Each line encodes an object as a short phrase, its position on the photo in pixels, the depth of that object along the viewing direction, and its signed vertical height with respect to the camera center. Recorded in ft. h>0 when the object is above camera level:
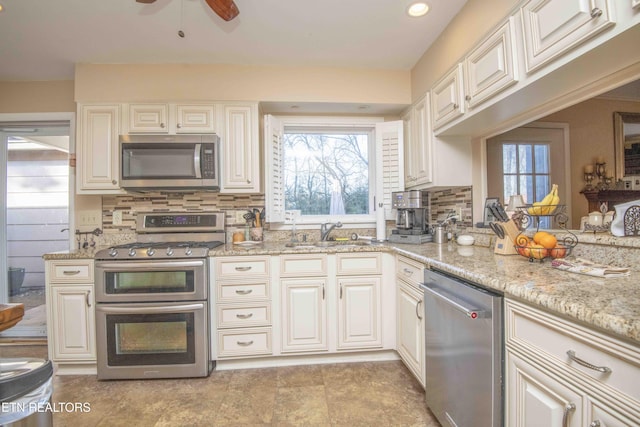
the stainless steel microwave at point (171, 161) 7.67 +1.48
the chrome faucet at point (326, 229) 8.65 -0.46
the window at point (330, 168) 9.47 +1.53
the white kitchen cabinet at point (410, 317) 5.78 -2.30
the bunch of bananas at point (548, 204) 5.04 +0.11
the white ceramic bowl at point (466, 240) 6.78 -0.67
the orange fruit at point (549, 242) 4.42 -0.49
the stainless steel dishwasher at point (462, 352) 3.51 -1.99
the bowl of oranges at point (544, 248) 4.44 -0.59
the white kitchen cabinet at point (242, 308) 7.01 -2.29
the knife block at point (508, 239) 5.32 -0.53
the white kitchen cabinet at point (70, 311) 6.97 -2.28
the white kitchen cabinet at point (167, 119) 7.98 +2.71
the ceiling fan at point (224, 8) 4.90 +3.65
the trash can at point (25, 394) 2.51 -1.60
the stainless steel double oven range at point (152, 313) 6.69 -2.25
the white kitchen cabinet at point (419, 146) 7.61 +1.87
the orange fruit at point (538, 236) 4.53 -0.41
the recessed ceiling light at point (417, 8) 5.94 +4.32
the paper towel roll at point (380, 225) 8.61 -0.36
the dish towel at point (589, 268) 3.50 -0.75
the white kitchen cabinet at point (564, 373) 2.22 -1.49
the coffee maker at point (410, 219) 7.85 -0.19
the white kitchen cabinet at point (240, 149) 8.10 +1.87
